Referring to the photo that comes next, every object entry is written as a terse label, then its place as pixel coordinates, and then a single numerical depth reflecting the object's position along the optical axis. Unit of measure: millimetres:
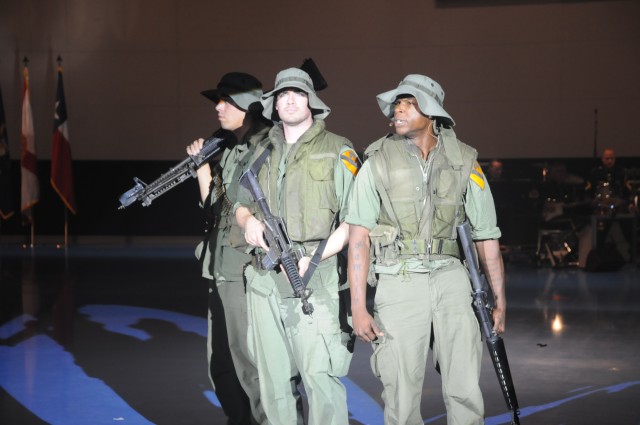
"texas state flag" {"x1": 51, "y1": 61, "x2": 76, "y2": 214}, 15531
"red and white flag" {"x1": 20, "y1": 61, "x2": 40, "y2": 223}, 15602
